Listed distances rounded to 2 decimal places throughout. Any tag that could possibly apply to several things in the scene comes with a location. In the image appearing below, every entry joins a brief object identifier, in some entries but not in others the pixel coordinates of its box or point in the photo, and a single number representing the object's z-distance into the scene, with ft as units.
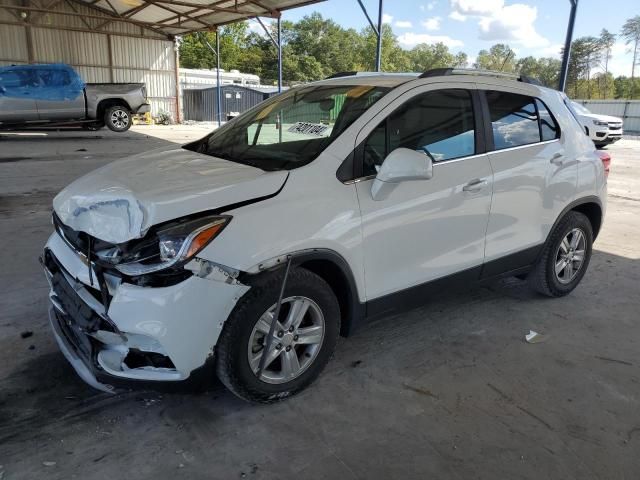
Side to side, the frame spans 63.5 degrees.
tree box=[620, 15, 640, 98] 211.82
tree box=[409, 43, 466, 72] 370.53
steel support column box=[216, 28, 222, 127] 84.84
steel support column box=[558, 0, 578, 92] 37.63
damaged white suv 7.82
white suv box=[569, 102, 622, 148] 54.85
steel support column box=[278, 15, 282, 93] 67.10
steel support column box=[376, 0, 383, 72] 46.59
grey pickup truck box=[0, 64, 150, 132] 50.03
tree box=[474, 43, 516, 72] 325.48
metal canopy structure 63.67
